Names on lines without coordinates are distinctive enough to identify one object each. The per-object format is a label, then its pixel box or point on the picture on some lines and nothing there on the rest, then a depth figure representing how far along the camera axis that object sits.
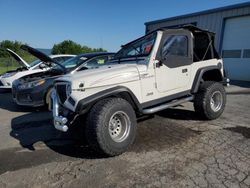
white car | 7.24
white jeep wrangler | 2.91
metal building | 10.57
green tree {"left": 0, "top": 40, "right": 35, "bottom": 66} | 37.00
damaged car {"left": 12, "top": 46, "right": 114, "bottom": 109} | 5.18
